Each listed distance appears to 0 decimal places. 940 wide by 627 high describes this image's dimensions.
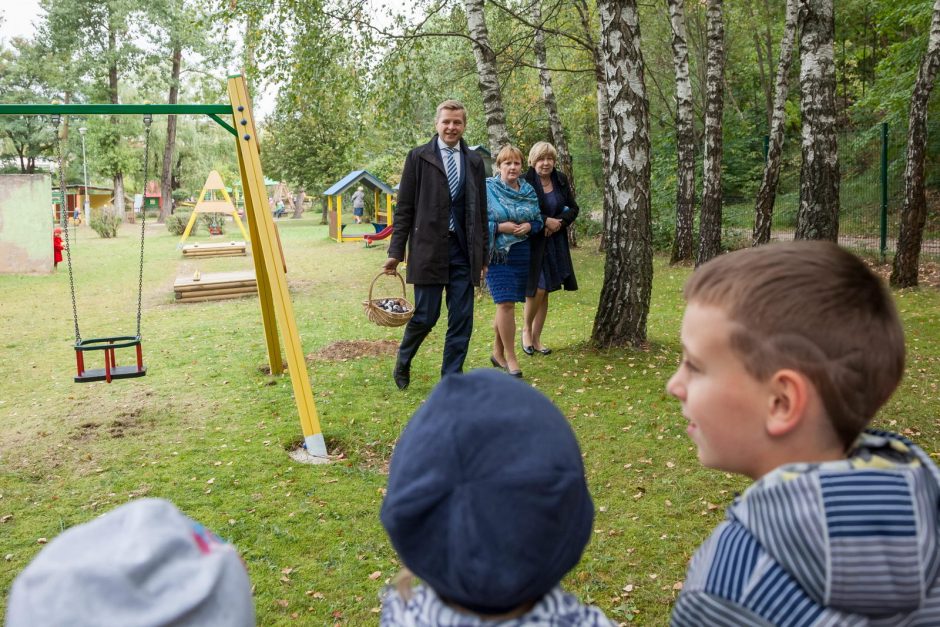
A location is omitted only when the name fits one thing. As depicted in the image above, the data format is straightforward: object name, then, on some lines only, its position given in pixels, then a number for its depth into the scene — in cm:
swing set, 518
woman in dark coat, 717
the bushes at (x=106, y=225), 2923
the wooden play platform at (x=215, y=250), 2230
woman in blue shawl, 682
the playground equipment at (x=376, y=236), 2448
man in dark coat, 618
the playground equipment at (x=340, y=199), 2742
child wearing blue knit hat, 108
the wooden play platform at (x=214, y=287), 1380
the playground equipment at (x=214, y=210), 2236
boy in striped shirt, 101
